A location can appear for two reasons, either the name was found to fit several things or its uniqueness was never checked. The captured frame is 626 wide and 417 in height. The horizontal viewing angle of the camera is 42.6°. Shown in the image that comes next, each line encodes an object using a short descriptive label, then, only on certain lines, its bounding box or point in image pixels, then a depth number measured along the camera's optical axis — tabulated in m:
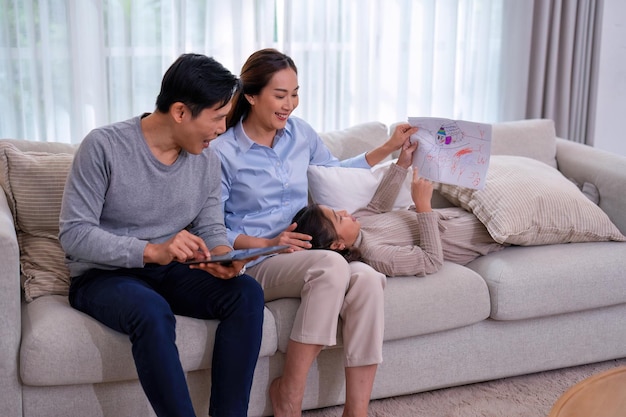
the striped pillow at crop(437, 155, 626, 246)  2.68
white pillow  2.72
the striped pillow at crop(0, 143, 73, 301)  2.33
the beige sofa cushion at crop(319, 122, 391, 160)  2.97
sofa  2.07
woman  2.22
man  1.98
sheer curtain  3.21
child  2.46
